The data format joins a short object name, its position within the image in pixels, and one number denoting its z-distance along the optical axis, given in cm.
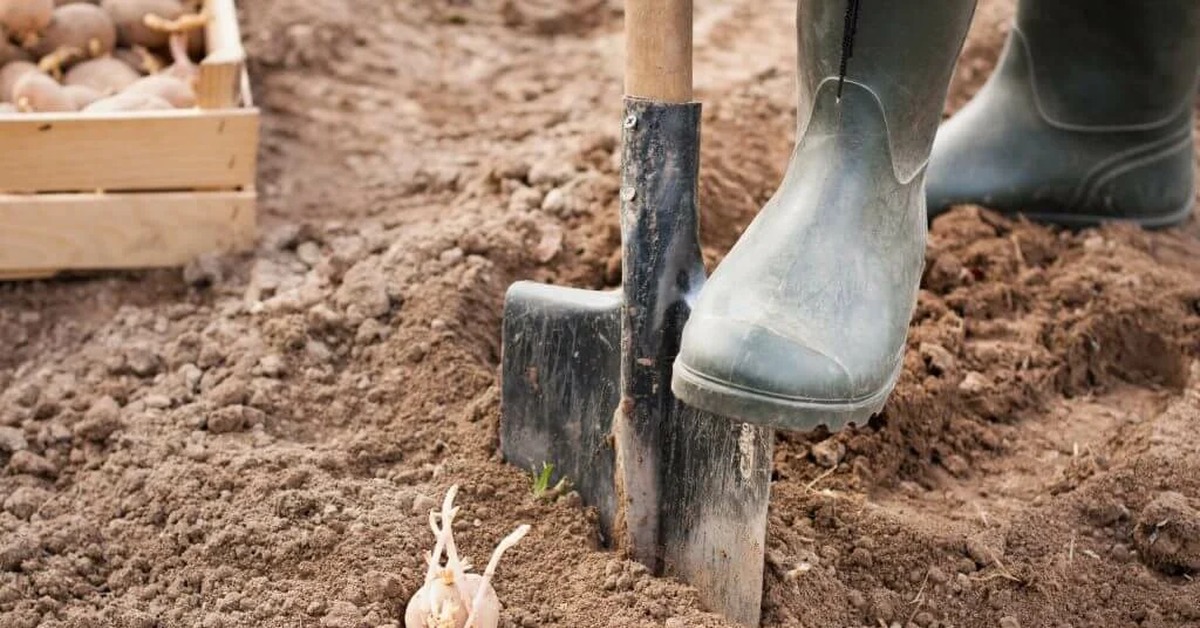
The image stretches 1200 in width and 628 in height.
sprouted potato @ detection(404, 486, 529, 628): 339
